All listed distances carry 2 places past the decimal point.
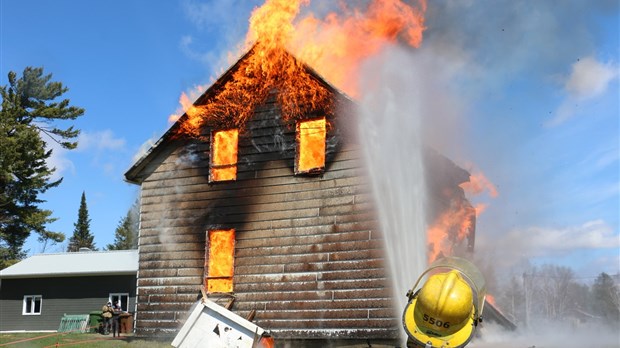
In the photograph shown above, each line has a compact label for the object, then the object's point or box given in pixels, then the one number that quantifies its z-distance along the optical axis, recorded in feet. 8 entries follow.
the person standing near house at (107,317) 82.30
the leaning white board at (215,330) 39.14
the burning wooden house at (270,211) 53.16
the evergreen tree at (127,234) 280.72
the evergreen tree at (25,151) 133.90
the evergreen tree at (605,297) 252.17
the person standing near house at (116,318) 77.85
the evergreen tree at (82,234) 306.35
